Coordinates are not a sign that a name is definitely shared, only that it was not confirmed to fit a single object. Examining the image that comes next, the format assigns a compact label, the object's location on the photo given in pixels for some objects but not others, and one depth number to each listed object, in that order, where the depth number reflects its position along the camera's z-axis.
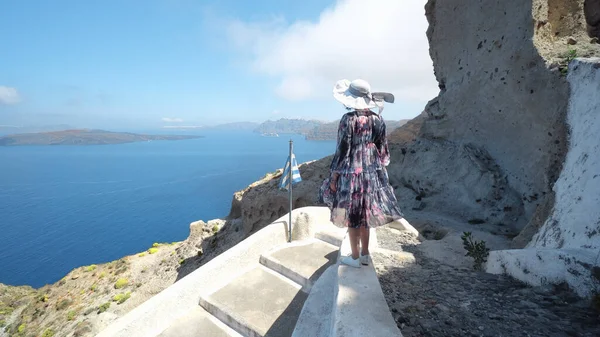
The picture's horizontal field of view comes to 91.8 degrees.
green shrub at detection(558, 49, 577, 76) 6.93
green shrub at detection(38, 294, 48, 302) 17.52
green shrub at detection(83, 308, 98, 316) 13.02
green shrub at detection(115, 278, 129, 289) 15.46
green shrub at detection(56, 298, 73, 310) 15.06
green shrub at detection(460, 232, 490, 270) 4.78
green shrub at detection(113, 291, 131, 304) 13.52
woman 3.44
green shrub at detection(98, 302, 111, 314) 12.69
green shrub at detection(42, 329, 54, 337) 12.30
